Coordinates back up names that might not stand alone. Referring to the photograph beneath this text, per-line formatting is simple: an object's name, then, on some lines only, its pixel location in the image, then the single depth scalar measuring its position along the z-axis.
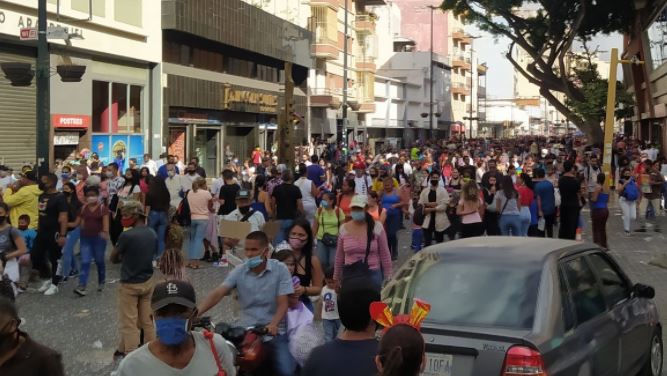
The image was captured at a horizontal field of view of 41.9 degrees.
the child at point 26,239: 11.51
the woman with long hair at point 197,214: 13.77
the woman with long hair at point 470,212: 12.67
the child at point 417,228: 13.92
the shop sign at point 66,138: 25.95
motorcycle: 4.96
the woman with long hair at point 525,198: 13.84
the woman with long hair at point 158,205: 13.14
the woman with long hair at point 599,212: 14.80
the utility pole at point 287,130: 18.59
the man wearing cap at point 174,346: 3.63
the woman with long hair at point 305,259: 7.07
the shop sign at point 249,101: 38.06
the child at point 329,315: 6.84
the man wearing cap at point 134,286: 8.02
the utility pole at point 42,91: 15.22
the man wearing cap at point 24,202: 11.80
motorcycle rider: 5.68
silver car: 4.84
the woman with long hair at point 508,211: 13.69
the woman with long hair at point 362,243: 8.71
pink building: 97.12
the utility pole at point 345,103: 39.62
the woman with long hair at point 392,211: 13.79
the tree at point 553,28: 39.28
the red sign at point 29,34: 15.95
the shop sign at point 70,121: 25.72
